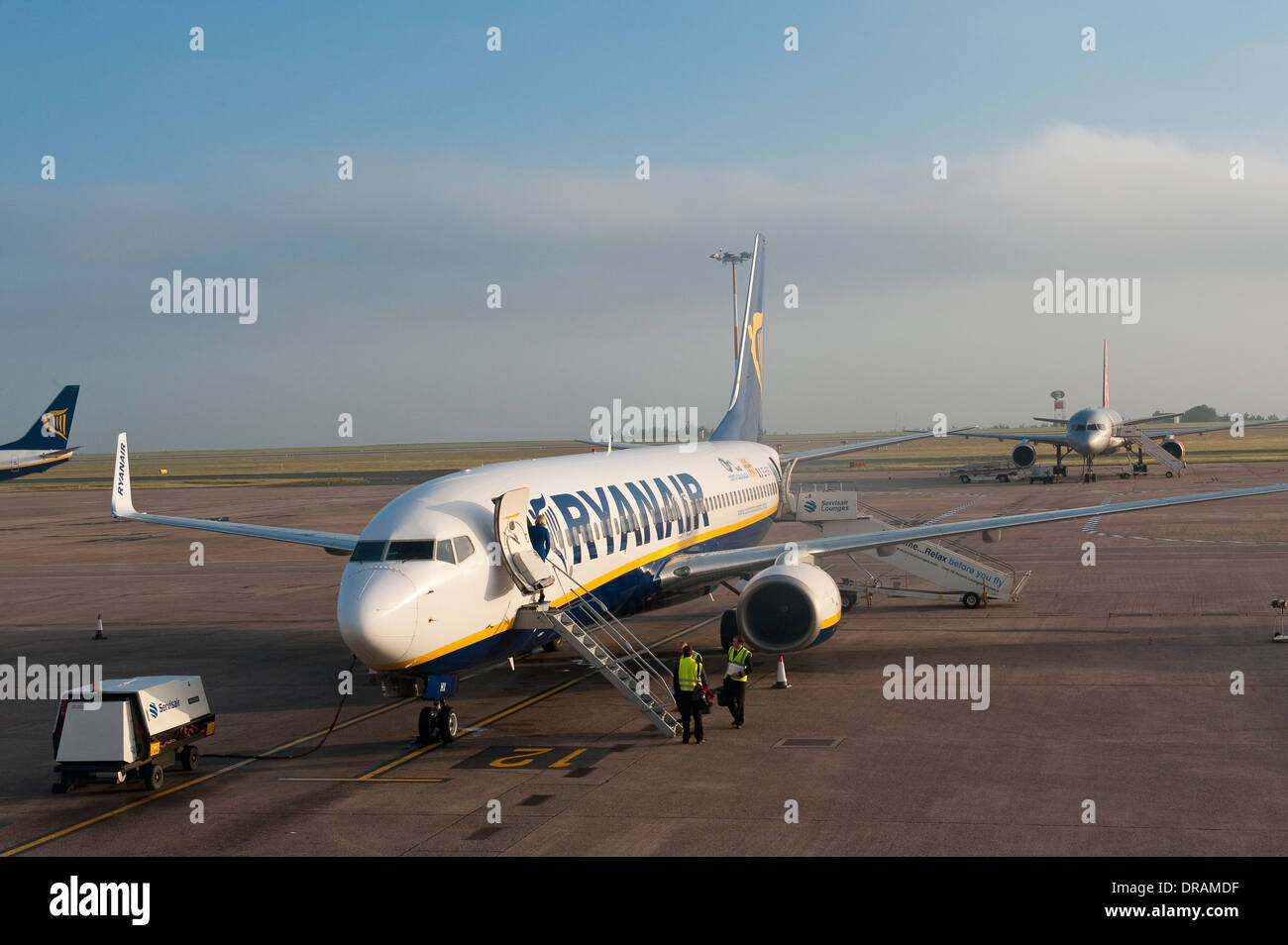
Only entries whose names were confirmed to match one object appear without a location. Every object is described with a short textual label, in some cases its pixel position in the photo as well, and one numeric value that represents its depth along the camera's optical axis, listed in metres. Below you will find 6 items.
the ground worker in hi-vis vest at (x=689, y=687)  18.45
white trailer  16.83
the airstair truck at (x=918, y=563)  32.59
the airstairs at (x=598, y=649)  19.34
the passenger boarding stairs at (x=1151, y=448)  83.94
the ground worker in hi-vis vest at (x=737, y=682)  19.59
